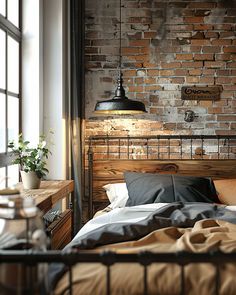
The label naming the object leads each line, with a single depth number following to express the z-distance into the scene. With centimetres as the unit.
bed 151
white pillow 405
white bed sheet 329
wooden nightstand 294
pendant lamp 370
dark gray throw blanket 231
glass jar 135
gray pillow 387
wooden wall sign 471
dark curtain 438
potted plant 330
